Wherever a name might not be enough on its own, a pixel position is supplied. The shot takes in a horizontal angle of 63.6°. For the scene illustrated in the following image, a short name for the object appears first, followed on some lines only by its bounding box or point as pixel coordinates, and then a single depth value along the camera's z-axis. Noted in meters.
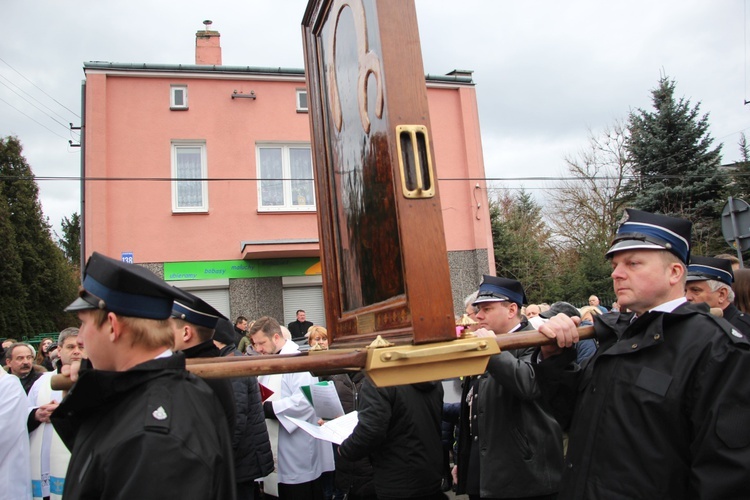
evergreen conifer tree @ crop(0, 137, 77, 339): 27.22
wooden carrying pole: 1.62
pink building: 13.88
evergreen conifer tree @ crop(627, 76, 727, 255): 18.50
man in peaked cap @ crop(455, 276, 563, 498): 3.14
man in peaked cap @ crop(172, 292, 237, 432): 3.34
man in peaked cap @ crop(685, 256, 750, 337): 3.99
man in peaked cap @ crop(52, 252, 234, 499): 1.60
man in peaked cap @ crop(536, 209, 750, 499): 1.79
